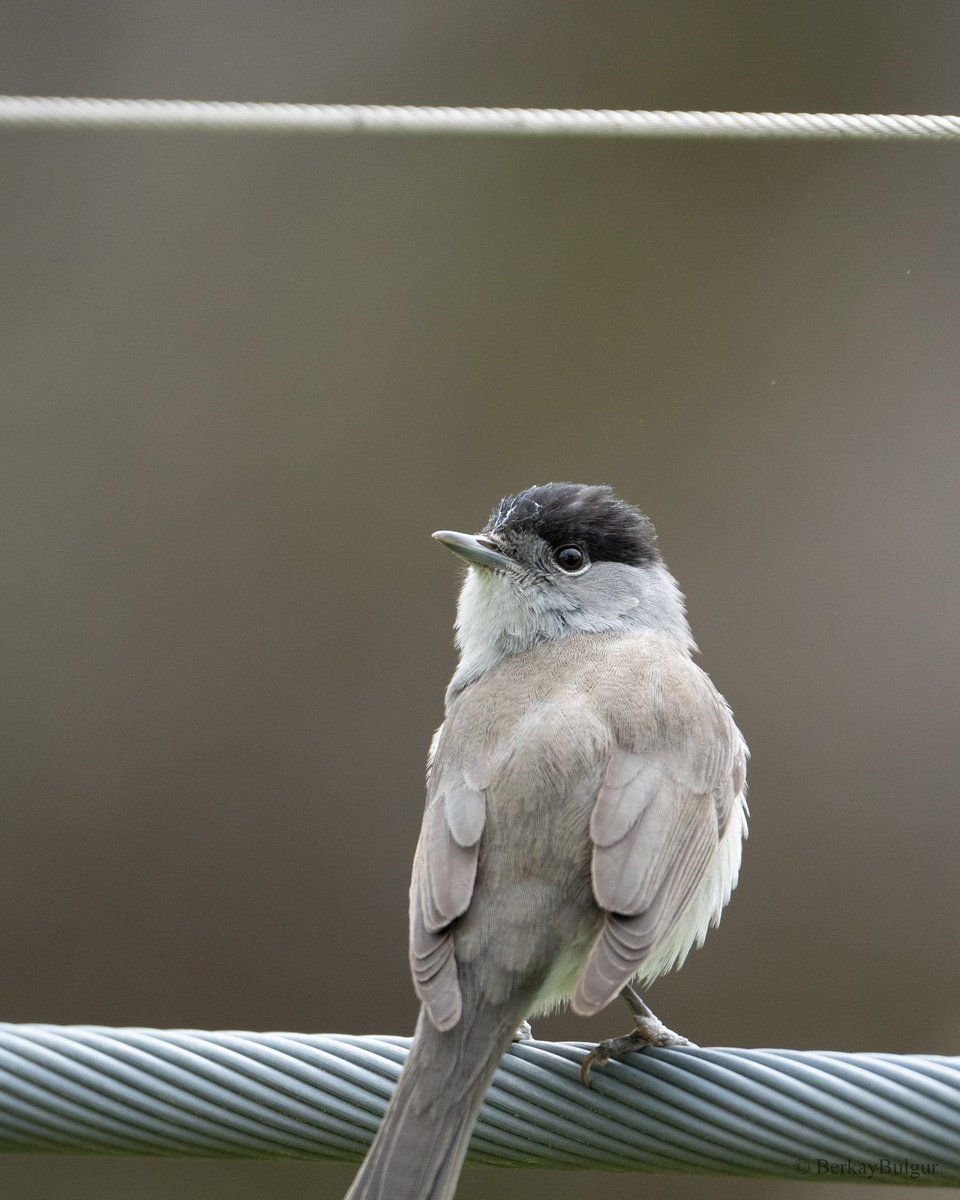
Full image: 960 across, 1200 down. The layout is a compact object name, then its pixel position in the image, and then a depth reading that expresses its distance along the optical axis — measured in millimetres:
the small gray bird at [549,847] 6043
